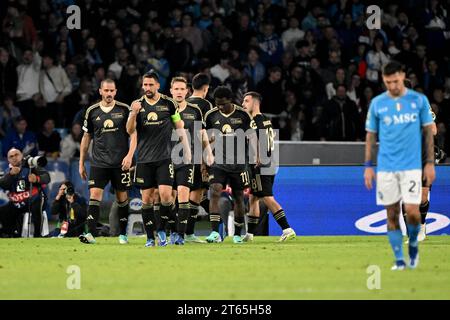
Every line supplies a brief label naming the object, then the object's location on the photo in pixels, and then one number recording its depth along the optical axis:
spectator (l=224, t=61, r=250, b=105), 25.51
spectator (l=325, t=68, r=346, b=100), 25.80
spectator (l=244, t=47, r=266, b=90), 26.83
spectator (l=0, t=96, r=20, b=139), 24.92
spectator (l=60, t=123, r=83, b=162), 24.45
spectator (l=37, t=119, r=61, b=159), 24.39
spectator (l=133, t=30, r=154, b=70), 26.36
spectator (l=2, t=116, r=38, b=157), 23.44
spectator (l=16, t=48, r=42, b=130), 25.14
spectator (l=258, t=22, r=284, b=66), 27.42
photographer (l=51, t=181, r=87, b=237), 20.88
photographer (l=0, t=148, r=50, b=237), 20.88
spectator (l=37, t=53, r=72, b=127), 25.23
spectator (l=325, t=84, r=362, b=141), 25.11
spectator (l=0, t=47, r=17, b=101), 24.97
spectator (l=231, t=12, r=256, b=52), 27.66
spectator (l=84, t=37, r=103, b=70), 26.11
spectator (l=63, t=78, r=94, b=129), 25.53
